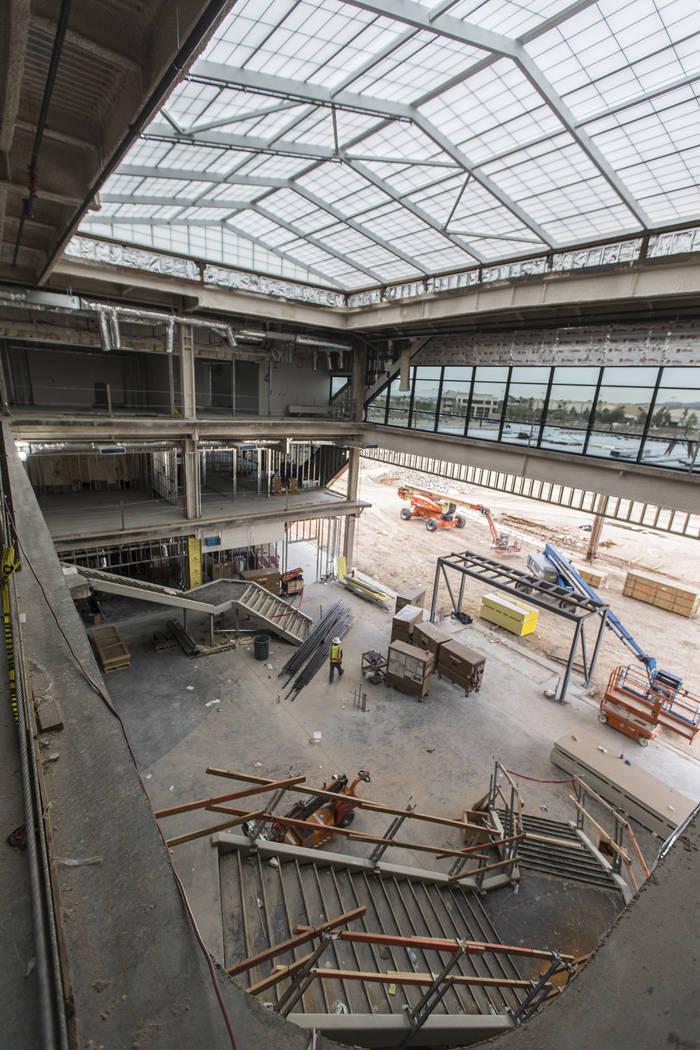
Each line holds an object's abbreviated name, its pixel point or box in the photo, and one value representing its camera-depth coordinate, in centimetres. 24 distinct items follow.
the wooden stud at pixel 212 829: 390
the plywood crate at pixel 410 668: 1190
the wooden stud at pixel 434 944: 355
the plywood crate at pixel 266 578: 1647
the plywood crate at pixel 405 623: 1354
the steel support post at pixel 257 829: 537
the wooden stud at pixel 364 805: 496
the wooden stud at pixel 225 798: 389
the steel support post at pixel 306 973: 264
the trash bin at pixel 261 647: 1323
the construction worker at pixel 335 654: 1249
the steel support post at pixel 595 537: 2562
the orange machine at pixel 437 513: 2995
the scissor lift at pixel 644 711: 1128
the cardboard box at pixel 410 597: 1510
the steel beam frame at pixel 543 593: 1240
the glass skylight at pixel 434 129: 627
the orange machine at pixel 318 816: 723
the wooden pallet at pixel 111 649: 1218
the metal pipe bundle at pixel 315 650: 1244
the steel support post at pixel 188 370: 1430
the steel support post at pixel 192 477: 1506
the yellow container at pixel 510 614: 1622
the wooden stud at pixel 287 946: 309
